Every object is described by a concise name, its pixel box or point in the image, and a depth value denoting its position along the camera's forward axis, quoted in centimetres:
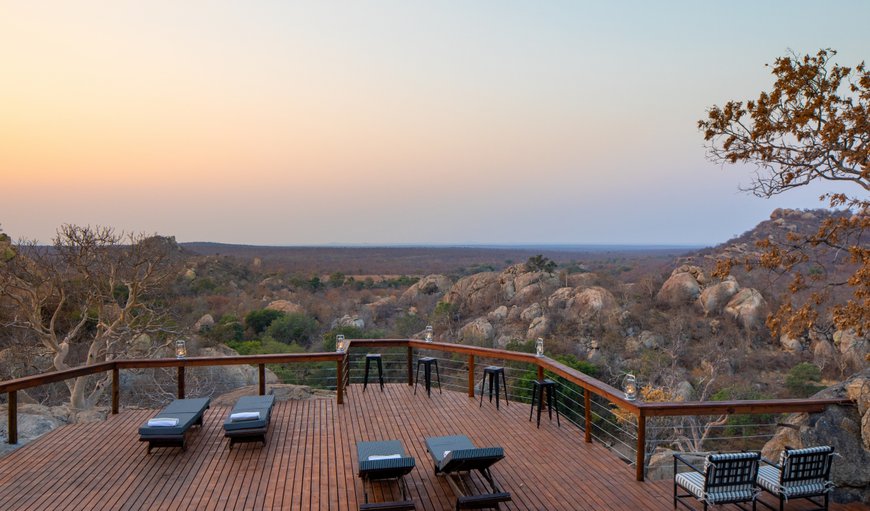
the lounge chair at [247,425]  550
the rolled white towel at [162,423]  532
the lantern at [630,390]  471
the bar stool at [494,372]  709
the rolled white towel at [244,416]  558
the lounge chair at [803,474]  382
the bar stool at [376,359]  796
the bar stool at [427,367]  779
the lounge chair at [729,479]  372
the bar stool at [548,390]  637
